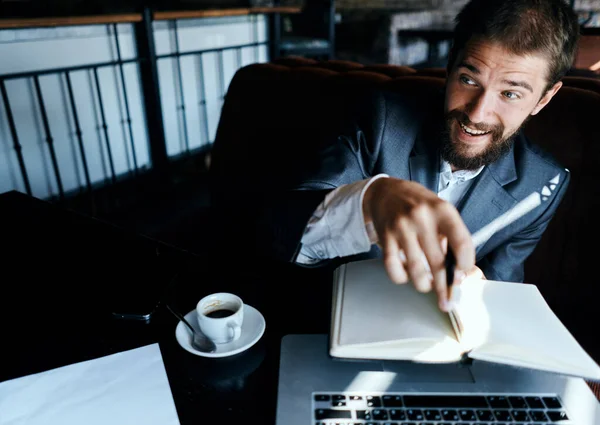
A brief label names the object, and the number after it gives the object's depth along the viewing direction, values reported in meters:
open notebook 0.67
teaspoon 0.80
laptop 0.67
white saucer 0.79
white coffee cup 0.80
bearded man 0.93
